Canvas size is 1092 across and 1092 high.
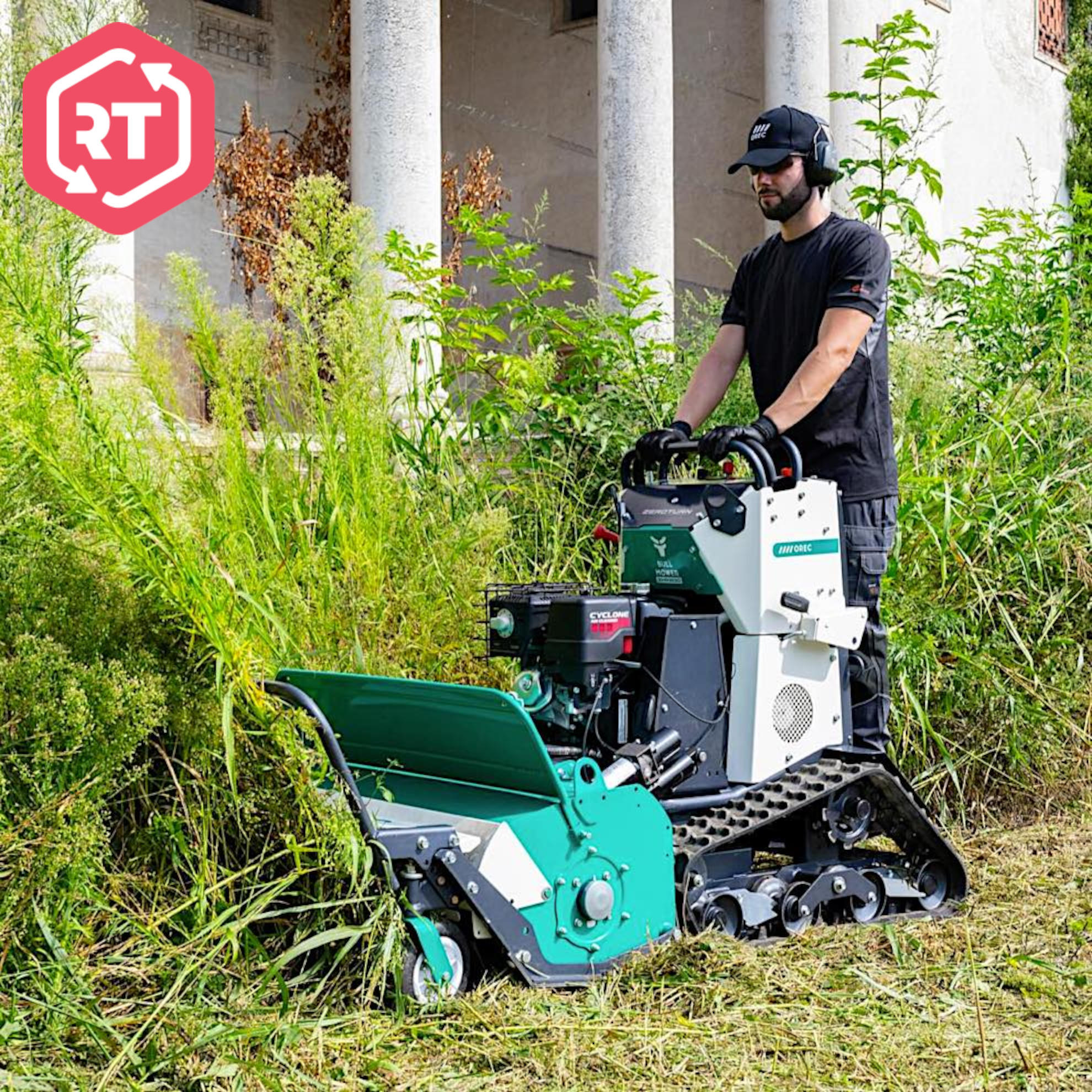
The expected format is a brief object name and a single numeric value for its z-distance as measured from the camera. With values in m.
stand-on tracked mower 6.42
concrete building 17.86
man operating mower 7.89
